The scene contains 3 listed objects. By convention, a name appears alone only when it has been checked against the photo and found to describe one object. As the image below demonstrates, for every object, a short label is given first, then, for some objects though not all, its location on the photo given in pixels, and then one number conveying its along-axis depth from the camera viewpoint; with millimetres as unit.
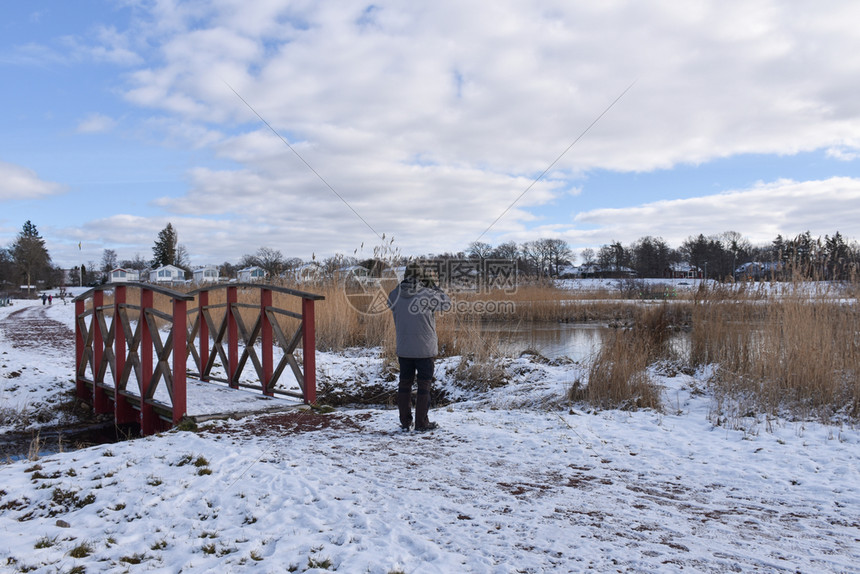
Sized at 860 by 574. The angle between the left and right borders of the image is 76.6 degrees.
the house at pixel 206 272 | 57441
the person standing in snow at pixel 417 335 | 5785
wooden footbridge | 6273
